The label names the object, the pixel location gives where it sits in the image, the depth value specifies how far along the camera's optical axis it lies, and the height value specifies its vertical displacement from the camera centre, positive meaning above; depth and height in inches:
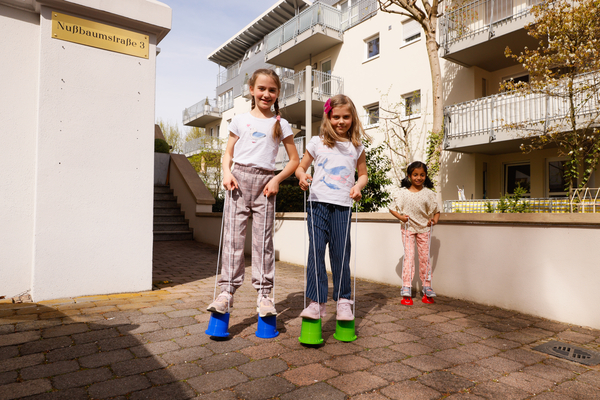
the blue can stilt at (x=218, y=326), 109.2 -33.9
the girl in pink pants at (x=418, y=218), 169.9 -4.8
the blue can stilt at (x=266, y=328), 112.9 -35.4
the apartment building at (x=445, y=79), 424.2 +177.7
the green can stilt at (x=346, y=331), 112.5 -35.8
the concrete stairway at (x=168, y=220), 407.2 -17.9
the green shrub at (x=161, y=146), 519.2 +75.5
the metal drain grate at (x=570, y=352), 103.1 -39.5
